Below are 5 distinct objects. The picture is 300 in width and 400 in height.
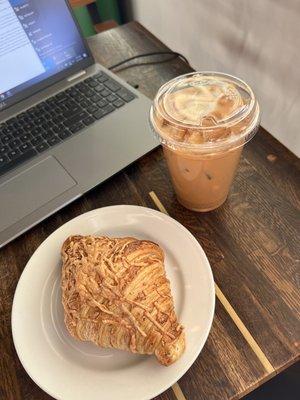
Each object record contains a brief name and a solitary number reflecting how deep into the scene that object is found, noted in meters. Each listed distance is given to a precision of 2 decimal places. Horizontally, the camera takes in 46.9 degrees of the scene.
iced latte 0.44
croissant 0.38
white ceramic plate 0.39
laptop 0.59
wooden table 0.41
